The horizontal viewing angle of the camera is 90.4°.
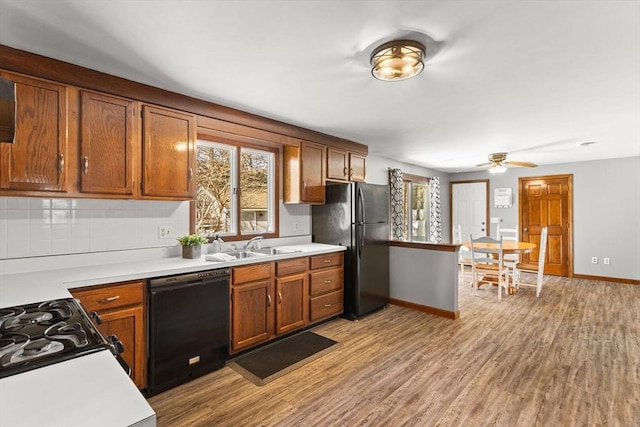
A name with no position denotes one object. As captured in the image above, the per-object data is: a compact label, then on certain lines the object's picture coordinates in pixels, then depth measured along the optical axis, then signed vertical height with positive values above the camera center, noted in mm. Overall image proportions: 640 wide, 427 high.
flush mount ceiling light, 1834 +925
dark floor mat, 2561 -1286
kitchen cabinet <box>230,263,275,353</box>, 2748 -843
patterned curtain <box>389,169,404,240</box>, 5605 +224
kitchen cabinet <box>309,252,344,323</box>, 3479 -843
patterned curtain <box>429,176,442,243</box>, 6761 +10
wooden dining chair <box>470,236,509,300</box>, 4691 -779
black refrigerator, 3795 -274
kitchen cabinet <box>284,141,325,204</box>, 3707 +478
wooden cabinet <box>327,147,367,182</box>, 4098 +642
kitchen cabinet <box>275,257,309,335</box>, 3121 -840
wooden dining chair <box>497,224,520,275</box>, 4879 -761
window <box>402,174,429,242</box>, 6393 +115
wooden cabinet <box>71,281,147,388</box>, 1997 -666
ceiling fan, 4794 +756
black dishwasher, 2244 -863
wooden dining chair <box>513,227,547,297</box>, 4840 -884
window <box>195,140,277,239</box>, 3275 +250
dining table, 4781 -543
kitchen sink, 3341 -410
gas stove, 940 -433
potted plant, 2771 -283
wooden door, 6172 -75
